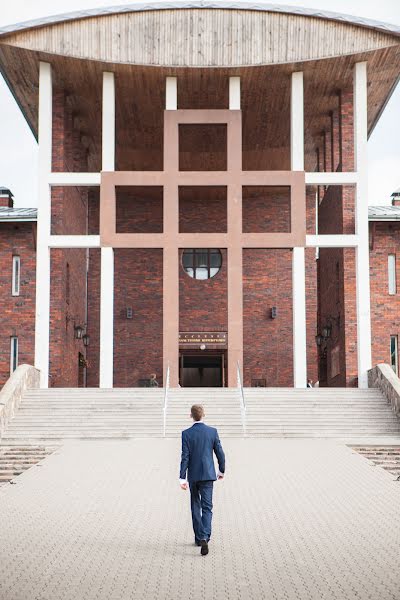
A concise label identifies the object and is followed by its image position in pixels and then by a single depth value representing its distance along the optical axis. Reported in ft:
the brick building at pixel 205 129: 88.99
